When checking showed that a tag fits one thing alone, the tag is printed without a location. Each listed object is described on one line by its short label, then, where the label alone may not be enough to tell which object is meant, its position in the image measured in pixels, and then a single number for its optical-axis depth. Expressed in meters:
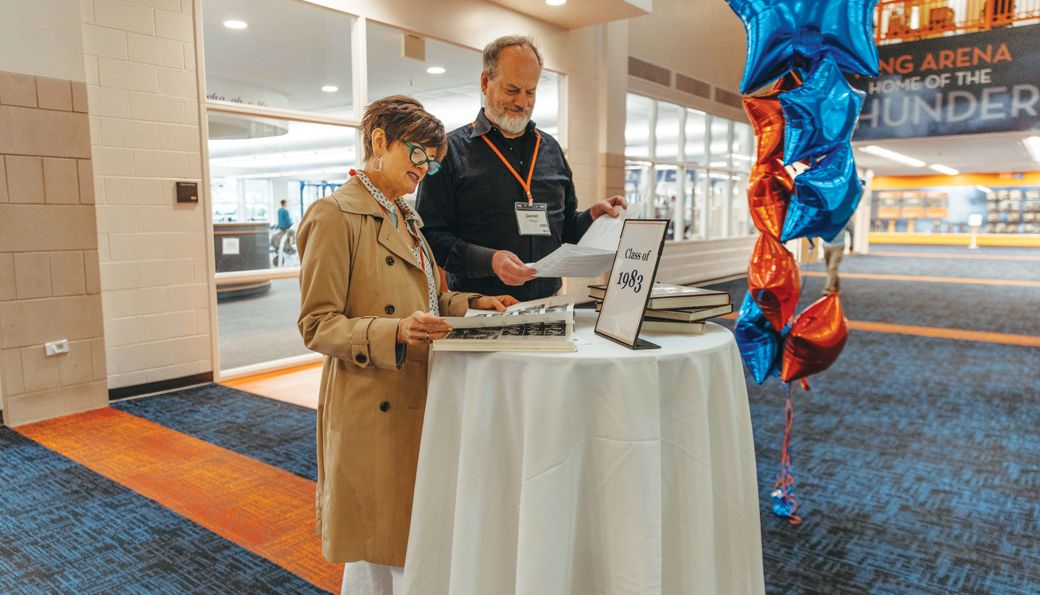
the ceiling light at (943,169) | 23.03
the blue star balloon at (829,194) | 2.28
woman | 1.41
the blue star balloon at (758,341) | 2.64
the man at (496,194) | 1.94
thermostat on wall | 4.46
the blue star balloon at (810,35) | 2.25
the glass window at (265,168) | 4.95
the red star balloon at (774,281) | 2.54
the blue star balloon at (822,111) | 2.25
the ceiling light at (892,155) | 15.68
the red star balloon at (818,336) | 2.49
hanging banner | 4.65
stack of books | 1.52
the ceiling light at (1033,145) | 12.48
